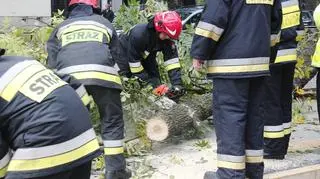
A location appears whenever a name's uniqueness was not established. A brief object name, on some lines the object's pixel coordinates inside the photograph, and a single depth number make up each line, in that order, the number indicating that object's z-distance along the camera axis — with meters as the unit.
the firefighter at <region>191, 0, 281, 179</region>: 3.75
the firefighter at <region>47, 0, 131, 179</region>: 4.16
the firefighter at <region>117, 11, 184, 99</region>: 5.18
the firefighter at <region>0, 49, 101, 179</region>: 2.31
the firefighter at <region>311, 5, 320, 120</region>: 4.94
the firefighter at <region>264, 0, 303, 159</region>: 4.66
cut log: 5.16
